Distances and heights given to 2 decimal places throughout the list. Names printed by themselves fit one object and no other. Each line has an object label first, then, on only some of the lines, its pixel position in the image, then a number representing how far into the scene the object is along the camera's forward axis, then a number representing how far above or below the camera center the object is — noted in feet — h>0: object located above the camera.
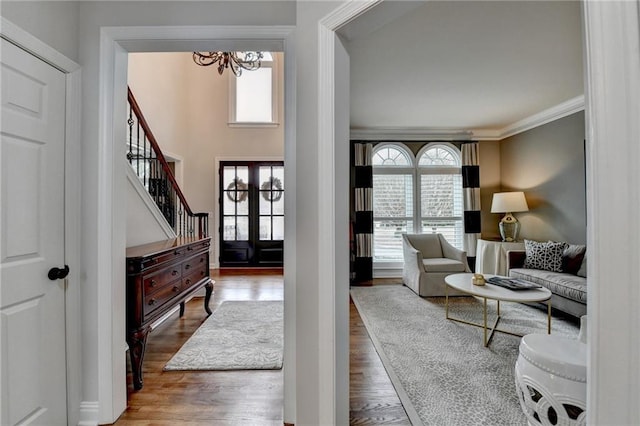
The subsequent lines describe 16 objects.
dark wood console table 6.75 -1.75
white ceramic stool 4.33 -2.55
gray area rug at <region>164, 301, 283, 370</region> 8.01 -3.90
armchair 14.33 -2.37
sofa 10.46 -2.43
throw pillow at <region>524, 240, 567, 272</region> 12.59 -1.84
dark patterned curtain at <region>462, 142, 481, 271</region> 18.65 +0.95
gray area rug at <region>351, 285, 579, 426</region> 6.23 -4.00
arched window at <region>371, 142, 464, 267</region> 19.31 +1.15
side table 15.47 -2.21
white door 4.57 -0.35
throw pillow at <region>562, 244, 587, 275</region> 11.91 -1.82
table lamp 15.96 +0.30
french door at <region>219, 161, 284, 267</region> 22.11 +0.25
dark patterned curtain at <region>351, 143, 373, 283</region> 18.31 +0.75
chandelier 10.78 +5.77
